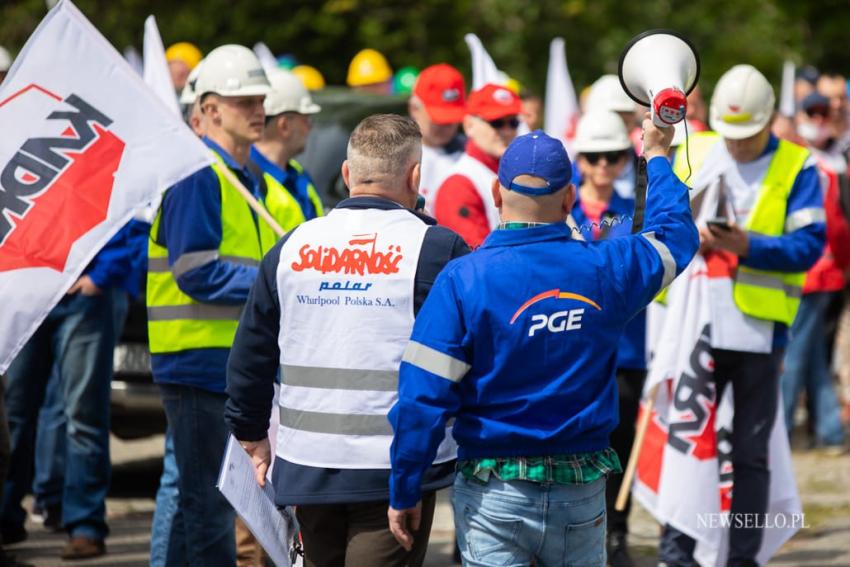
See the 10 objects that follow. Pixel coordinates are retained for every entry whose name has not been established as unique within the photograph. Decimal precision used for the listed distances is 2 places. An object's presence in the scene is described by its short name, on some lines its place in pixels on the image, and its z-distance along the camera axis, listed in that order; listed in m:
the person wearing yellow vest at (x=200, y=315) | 10.32
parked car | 15.98
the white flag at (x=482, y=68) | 17.00
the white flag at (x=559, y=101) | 19.06
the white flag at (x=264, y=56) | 19.41
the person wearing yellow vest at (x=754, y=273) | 12.45
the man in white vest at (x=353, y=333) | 8.45
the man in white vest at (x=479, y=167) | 13.19
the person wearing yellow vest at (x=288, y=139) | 12.89
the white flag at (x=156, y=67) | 12.48
